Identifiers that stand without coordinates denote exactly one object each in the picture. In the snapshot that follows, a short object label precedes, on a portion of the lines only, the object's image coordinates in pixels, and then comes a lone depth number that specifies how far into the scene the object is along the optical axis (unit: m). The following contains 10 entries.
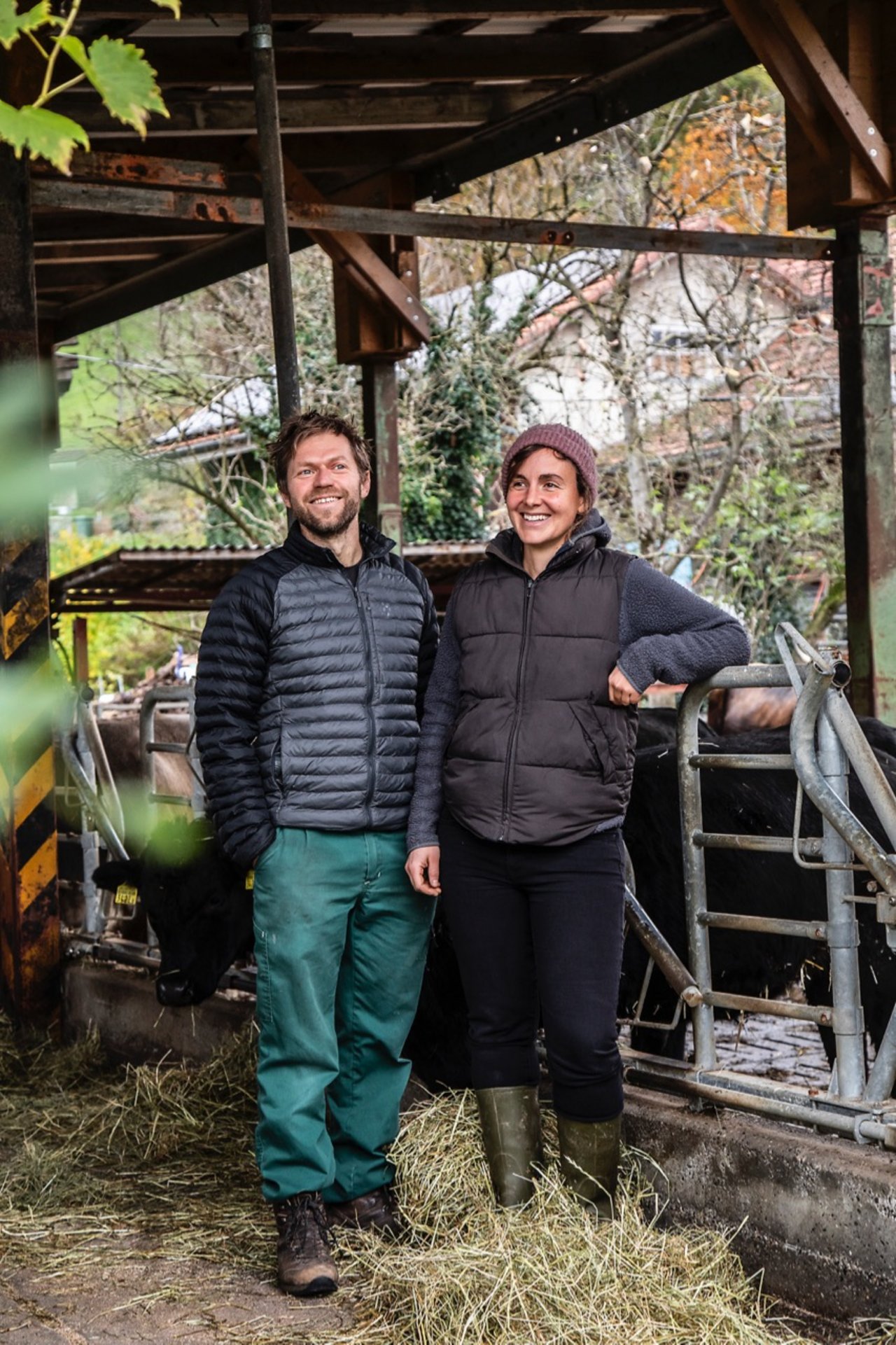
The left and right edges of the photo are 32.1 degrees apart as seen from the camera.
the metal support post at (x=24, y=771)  6.23
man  4.02
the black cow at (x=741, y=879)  4.88
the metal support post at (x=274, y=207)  5.87
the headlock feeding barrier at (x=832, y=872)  3.66
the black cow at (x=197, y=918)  5.28
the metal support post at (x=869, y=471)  6.77
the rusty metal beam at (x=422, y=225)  6.19
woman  3.72
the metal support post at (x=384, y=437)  8.91
